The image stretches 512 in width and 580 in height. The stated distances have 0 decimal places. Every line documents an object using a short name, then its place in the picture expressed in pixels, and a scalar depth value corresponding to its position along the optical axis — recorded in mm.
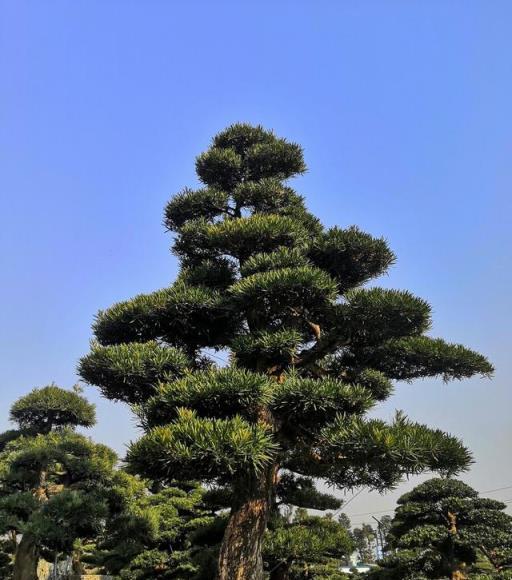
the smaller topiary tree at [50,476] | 8203
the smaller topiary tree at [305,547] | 6629
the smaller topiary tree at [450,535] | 8562
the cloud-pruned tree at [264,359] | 4445
